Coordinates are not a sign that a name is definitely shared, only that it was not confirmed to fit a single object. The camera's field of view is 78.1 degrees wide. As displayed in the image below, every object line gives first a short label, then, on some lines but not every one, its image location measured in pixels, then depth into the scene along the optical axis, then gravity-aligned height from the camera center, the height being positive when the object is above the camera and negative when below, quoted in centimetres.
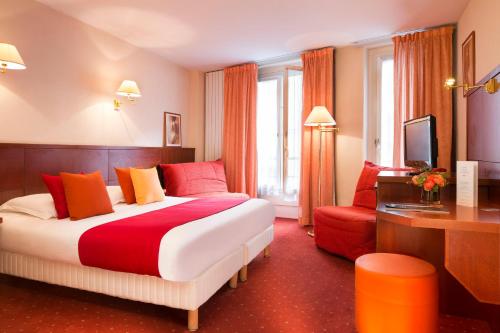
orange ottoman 153 -67
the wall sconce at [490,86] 187 +51
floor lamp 402 +64
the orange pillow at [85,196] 245 -25
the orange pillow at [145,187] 316 -22
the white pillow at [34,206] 246 -33
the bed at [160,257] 184 -62
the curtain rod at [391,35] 367 +171
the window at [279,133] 495 +55
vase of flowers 175 -9
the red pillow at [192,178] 431 -18
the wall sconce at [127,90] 378 +94
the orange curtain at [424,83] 363 +105
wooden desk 130 -39
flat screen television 238 +21
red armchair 297 -58
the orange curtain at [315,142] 443 +36
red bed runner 183 -48
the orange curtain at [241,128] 507 +64
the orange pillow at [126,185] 318 -20
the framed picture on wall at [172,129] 490 +60
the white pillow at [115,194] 308 -29
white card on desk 165 -9
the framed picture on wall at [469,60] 296 +108
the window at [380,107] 423 +85
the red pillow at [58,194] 247 -23
